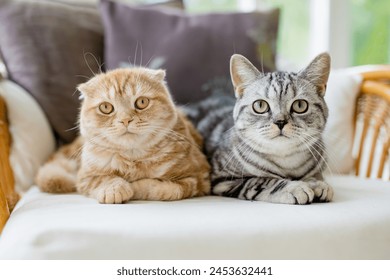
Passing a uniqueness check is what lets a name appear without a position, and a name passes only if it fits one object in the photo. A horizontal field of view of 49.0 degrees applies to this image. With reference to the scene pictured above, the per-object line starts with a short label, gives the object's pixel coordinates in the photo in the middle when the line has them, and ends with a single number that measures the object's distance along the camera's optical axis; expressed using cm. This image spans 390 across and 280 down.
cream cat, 126
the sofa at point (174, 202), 102
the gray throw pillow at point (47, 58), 172
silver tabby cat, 125
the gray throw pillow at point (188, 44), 175
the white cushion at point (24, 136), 159
